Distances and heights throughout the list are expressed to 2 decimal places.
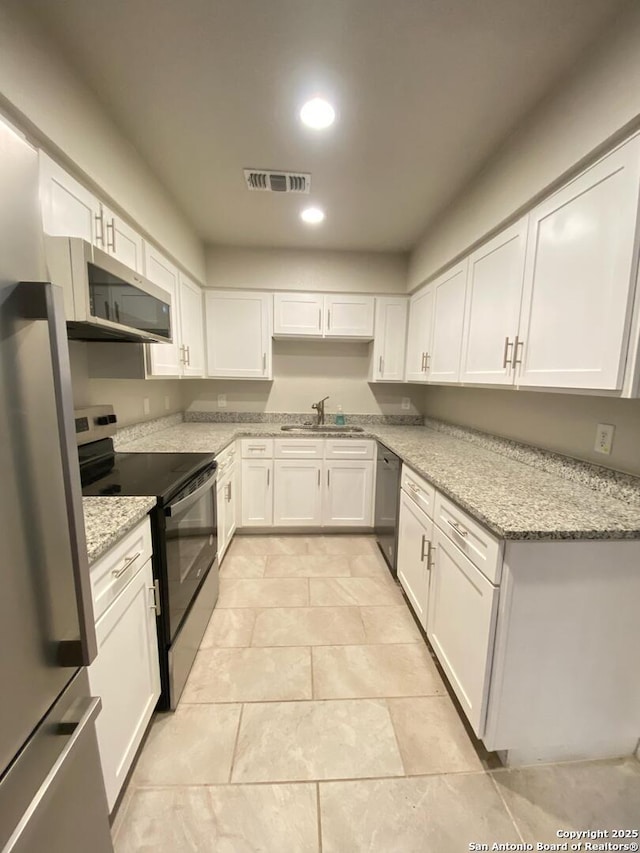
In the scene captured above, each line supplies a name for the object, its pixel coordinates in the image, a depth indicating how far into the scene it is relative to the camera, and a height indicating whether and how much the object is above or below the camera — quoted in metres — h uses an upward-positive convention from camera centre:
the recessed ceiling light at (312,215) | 2.39 +1.20
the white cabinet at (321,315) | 3.12 +0.61
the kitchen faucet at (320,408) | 3.37 -0.26
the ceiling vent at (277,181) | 1.97 +1.18
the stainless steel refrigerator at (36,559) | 0.52 -0.31
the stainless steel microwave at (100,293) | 1.13 +0.32
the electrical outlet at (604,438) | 1.48 -0.23
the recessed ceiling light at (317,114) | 1.46 +1.18
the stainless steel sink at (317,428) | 3.32 -0.45
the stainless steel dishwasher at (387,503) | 2.35 -0.89
